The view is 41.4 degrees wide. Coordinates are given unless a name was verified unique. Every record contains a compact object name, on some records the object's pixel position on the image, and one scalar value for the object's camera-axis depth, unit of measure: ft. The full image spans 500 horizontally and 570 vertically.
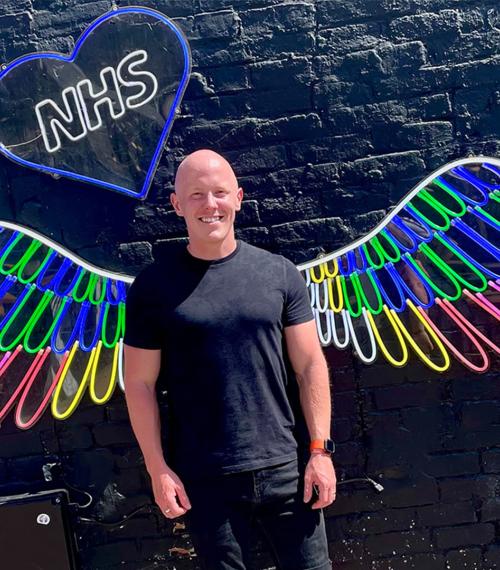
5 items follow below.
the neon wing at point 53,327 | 8.57
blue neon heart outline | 8.39
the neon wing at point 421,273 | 8.58
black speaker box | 8.48
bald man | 6.75
